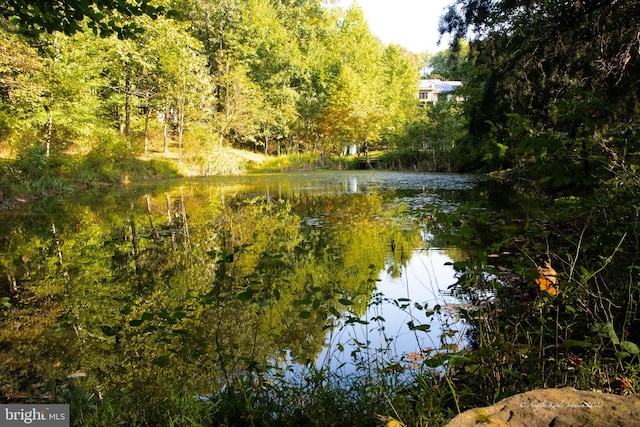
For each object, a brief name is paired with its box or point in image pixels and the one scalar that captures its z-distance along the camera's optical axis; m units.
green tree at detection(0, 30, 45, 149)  13.46
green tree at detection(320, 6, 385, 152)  36.62
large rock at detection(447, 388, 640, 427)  1.31
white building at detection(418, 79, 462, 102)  72.17
